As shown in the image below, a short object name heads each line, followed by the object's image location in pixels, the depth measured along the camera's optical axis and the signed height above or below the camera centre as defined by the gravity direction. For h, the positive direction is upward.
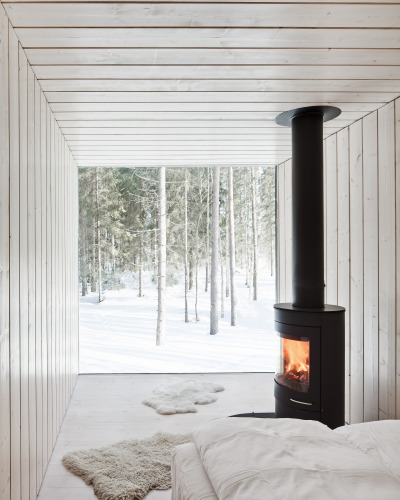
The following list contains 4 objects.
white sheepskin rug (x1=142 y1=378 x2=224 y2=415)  3.38 -1.36
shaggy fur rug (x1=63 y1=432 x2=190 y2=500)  2.20 -1.35
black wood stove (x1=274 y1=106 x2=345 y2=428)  2.48 -0.40
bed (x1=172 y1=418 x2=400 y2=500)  1.11 -0.70
